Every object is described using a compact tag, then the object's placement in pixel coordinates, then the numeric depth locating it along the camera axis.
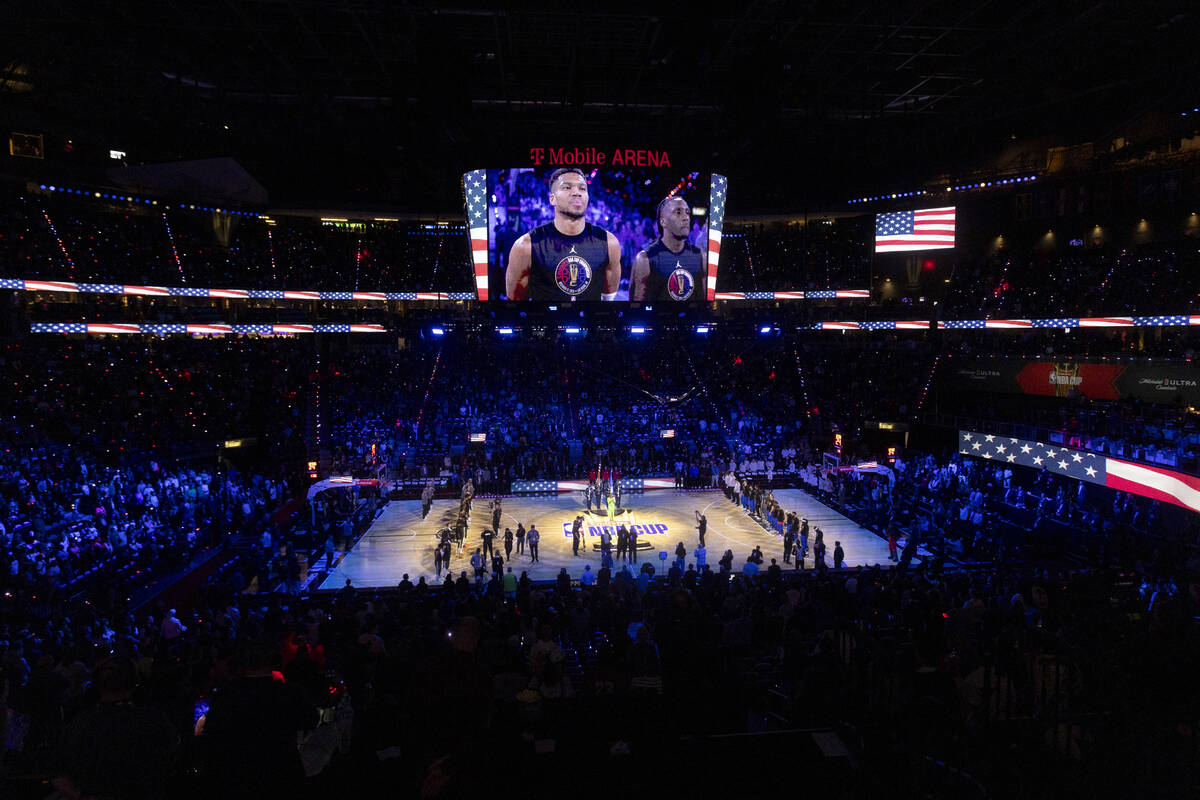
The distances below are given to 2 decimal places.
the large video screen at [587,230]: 22.27
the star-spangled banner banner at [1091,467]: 18.16
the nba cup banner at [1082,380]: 23.47
